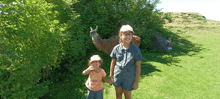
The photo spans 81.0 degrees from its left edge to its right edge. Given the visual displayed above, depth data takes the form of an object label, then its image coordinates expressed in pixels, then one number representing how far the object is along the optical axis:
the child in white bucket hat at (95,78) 3.00
